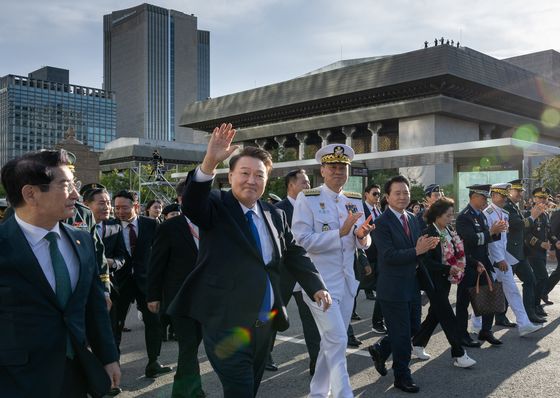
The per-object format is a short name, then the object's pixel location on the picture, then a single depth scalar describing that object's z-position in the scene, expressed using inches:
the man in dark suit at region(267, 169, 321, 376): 222.4
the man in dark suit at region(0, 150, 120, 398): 101.6
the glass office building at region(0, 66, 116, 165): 5482.3
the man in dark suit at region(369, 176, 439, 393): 204.4
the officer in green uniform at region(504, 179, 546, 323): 323.3
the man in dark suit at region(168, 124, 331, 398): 125.8
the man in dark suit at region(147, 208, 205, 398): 206.2
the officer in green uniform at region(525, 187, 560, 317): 358.6
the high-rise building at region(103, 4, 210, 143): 6978.4
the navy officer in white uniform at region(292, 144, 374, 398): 175.0
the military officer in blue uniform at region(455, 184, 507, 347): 271.6
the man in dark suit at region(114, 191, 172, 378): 246.5
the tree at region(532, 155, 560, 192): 1326.3
